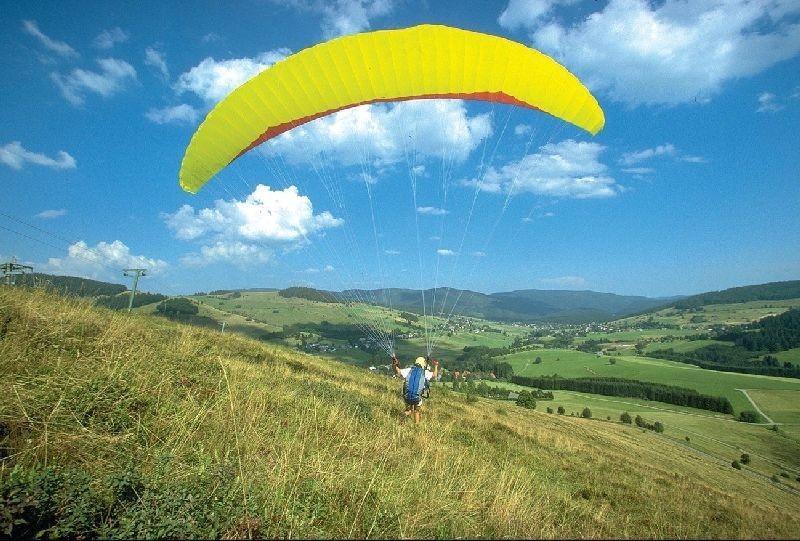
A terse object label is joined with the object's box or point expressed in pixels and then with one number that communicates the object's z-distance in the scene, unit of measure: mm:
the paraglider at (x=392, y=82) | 7168
